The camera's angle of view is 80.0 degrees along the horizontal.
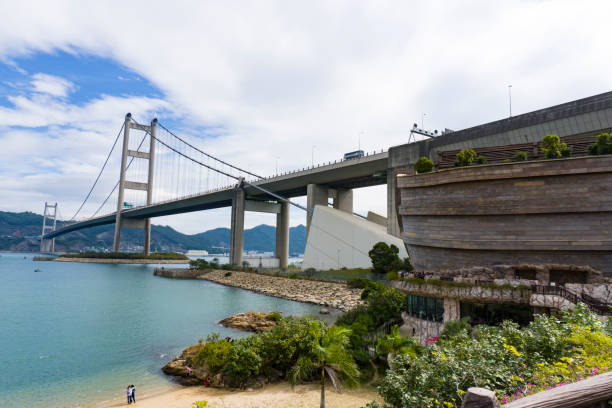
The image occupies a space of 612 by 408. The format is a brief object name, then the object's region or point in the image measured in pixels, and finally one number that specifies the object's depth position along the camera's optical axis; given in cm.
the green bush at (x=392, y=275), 3338
